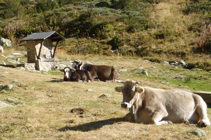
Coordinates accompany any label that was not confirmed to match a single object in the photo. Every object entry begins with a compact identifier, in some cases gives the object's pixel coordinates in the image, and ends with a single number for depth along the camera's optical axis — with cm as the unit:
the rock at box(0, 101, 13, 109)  686
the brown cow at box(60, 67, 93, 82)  1280
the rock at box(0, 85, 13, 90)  886
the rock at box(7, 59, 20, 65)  1799
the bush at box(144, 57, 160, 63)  2146
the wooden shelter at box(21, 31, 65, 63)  1780
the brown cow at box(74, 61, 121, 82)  1412
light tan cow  532
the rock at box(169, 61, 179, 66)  2010
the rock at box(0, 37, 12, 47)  2509
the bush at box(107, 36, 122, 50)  2730
